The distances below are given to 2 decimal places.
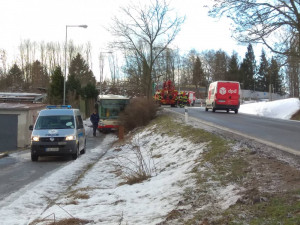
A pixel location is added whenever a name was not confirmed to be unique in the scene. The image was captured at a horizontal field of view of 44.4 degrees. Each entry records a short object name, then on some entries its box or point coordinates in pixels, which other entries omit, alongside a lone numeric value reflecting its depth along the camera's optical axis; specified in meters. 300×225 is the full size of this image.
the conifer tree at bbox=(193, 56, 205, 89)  86.81
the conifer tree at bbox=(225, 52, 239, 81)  84.69
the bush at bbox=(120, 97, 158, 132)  24.83
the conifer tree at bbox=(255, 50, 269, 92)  93.22
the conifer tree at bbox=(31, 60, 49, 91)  71.12
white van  14.08
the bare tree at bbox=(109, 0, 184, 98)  30.23
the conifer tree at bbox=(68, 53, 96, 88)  72.43
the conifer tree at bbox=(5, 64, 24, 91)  66.37
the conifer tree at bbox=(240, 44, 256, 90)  90.10
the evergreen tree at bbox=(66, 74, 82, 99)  52.09
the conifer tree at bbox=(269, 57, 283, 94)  86.88
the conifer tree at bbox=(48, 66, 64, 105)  48.03
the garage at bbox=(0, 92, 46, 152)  26.88
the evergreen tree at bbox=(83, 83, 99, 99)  56.56
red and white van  28.94
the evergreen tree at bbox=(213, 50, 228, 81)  85.62
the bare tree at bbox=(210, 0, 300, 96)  19.36
